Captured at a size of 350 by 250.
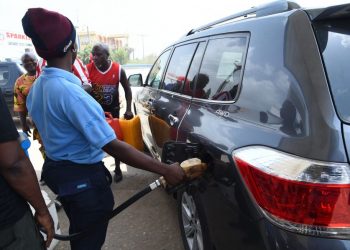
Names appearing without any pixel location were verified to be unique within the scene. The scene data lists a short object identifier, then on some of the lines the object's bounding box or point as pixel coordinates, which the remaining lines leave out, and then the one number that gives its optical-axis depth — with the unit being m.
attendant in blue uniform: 1.71
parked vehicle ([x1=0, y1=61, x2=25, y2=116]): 8.99
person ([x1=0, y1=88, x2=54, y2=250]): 1.37
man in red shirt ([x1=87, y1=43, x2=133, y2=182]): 4.56
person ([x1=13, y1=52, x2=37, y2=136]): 4.13
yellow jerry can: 4.55
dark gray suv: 1.35
